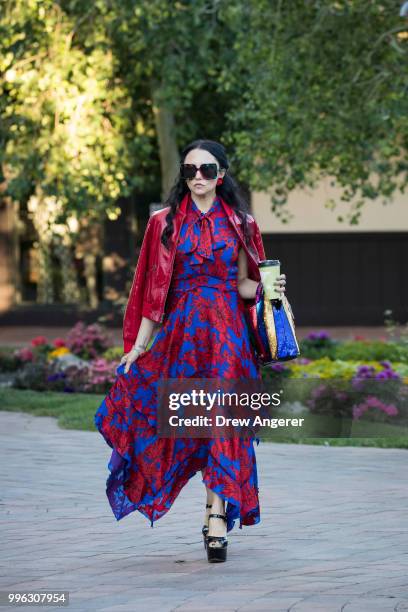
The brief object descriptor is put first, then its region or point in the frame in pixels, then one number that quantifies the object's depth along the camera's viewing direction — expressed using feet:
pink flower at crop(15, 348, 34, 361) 59.16
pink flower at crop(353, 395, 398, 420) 40.86
